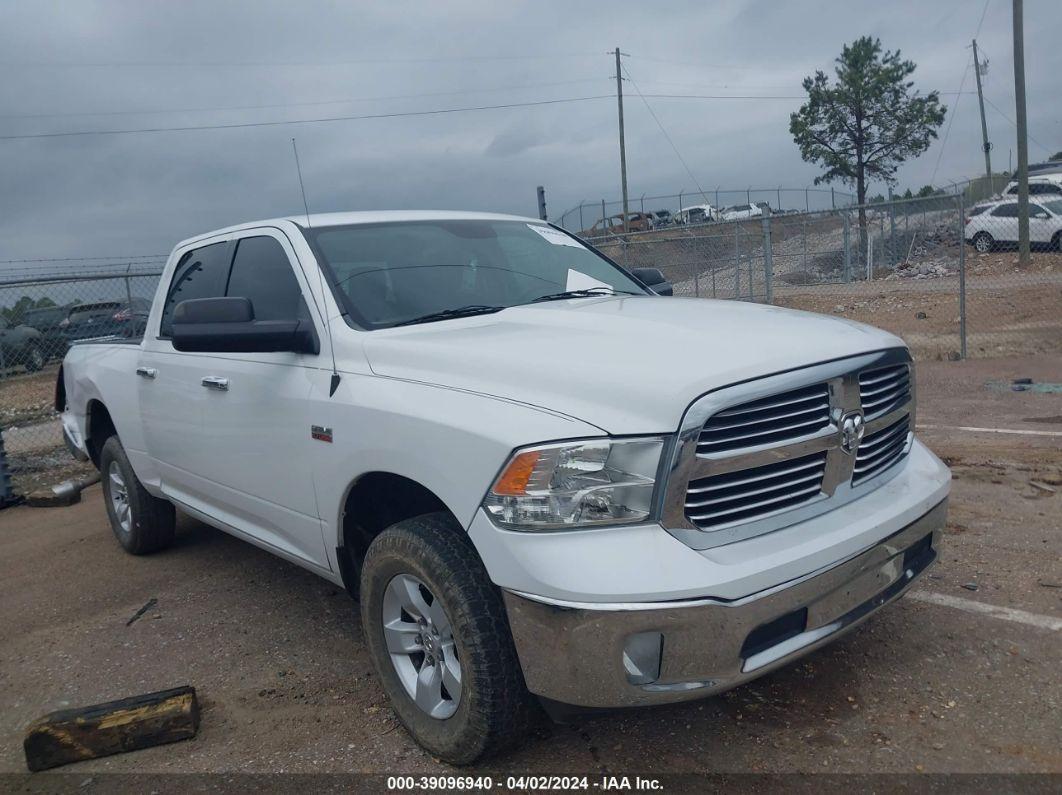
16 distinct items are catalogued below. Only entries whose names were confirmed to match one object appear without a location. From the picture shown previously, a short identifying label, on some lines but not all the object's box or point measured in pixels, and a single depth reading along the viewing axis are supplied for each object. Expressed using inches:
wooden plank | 127.3
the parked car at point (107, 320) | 378.6
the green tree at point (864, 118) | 1192.8
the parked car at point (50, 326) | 377.7
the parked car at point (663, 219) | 1403.8
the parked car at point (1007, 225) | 903.1
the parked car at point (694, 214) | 1394.9
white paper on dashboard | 168.1
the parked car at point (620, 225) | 1254.3
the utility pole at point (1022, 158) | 816.9
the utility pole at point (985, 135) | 1742.1
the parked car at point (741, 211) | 1350.1
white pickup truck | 98.5
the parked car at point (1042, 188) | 1072.8
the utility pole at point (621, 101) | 1487.5
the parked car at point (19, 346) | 377.7
